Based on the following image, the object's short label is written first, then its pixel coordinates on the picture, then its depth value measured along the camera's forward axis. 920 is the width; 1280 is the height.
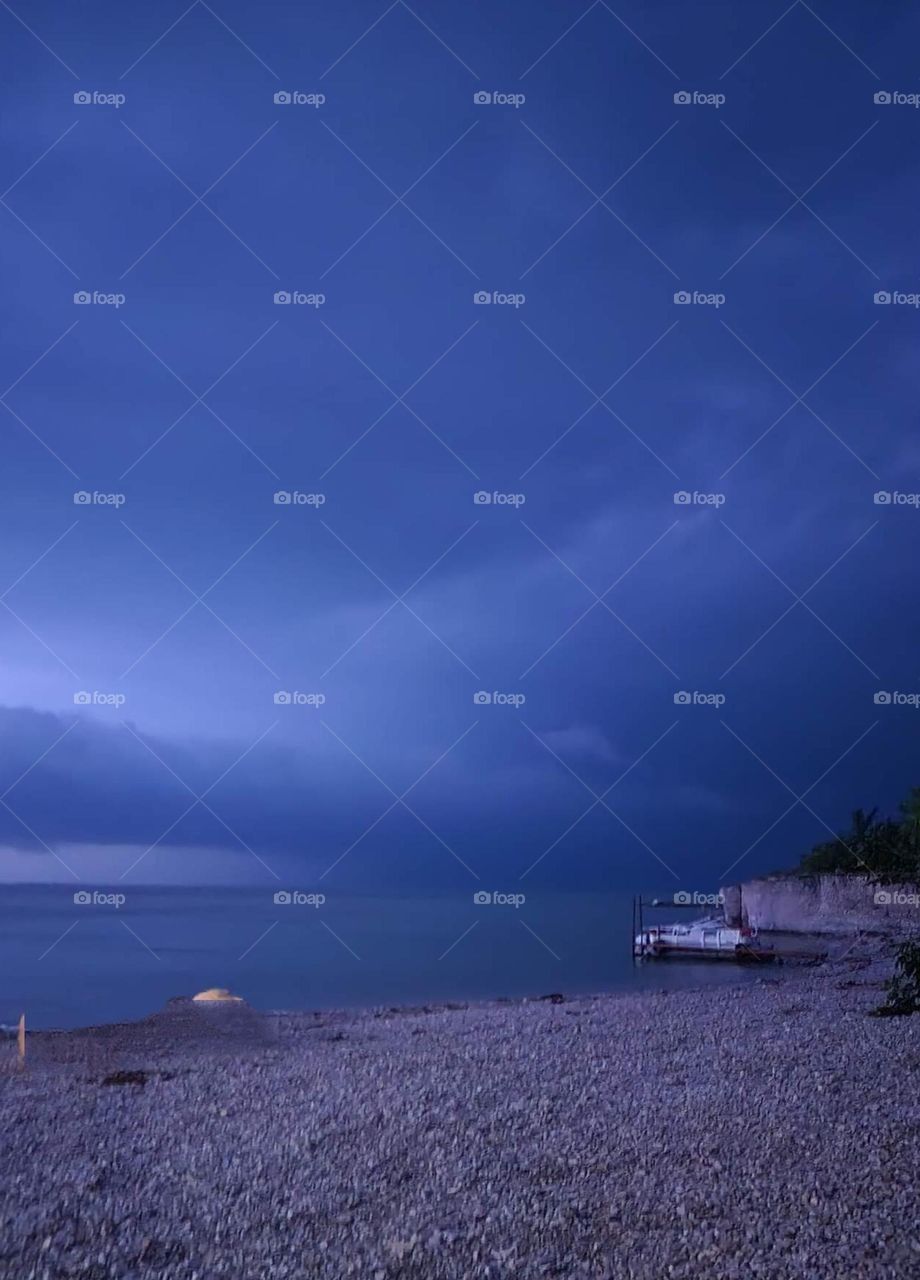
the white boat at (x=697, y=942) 30.97
